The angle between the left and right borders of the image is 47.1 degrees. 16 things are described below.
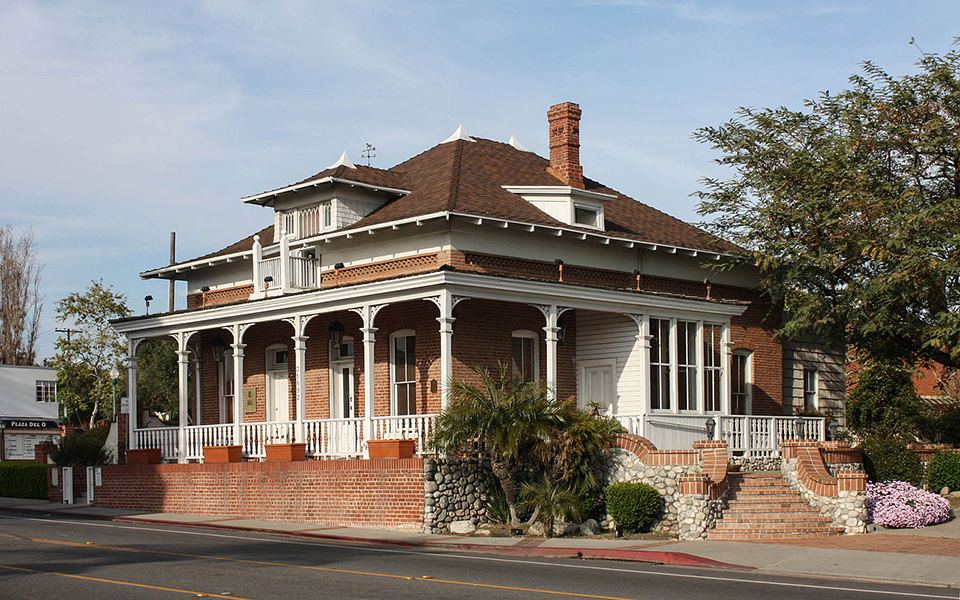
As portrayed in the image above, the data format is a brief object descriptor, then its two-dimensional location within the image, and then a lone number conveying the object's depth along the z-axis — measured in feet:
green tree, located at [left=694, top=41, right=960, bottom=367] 75.92
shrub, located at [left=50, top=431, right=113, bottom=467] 97.14
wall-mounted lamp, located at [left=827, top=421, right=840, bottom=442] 92.79
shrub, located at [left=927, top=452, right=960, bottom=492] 82.28
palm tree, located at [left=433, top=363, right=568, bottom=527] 65.00
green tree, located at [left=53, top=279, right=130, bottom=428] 173.68
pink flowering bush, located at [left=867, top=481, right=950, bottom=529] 68.59
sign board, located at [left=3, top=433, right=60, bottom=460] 187.93
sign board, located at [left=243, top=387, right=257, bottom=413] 96.78
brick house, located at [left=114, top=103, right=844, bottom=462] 78.33
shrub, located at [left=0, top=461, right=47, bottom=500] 103.71
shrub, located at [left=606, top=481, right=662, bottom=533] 64.39
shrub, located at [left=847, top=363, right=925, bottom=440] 100.53
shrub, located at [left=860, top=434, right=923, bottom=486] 81.76
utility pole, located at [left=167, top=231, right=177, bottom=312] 168.35
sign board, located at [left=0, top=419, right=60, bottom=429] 188.24
